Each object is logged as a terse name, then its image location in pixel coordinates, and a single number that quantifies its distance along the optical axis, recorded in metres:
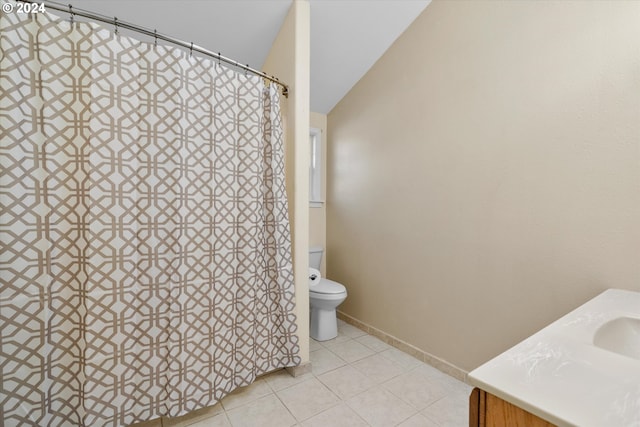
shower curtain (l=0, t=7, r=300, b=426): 1.04
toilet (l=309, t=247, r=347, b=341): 2.15
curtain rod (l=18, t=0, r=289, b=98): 1.11
